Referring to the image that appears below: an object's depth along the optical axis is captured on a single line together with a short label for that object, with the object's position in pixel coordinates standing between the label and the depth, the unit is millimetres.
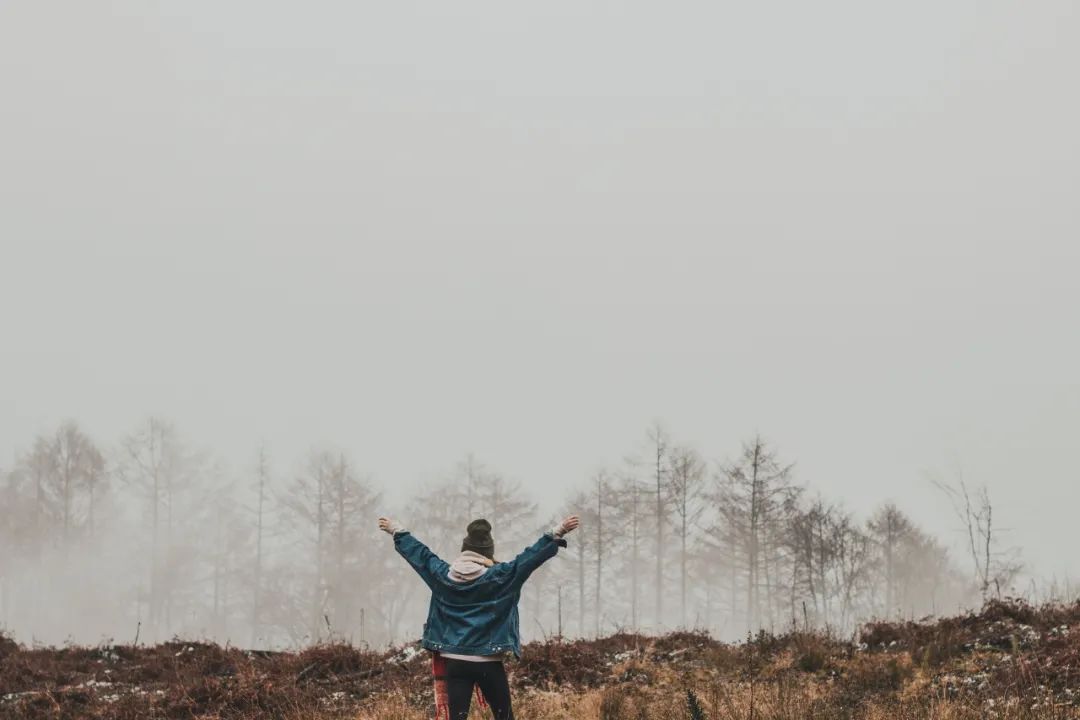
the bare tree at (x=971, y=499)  15578
